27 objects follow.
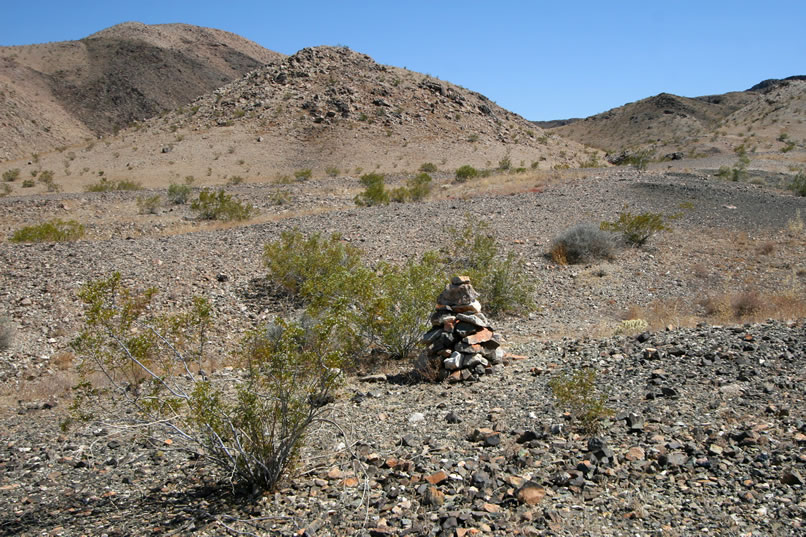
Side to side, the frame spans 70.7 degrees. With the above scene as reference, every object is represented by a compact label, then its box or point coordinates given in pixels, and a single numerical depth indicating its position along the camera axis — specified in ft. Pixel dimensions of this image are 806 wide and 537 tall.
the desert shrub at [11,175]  94.64
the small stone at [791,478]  11.83
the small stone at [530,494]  12.12
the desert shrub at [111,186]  81.51
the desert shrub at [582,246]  41.09
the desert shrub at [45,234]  44.50
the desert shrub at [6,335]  26.04
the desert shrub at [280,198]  66.74
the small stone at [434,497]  12.25
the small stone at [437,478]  13.10
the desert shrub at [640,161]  93.55
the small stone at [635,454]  13.57
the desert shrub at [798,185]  66.29
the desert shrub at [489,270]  31.32
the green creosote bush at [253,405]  12.79
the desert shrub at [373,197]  63.41
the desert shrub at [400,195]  66.49
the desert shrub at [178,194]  69.67
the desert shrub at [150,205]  63.72
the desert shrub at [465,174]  87.51
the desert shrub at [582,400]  15.28
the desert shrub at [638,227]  44.96
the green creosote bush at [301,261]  32.89
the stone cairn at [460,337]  20.83
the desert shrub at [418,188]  67.51
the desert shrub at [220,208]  57.21
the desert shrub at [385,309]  23.62
